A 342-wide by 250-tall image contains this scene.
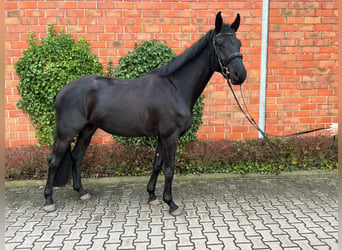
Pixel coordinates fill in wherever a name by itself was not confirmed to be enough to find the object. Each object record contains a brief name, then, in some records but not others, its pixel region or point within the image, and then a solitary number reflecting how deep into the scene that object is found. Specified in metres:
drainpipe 4.31
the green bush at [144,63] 4.09
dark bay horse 3.02
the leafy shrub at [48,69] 3.99
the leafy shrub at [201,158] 4.12
